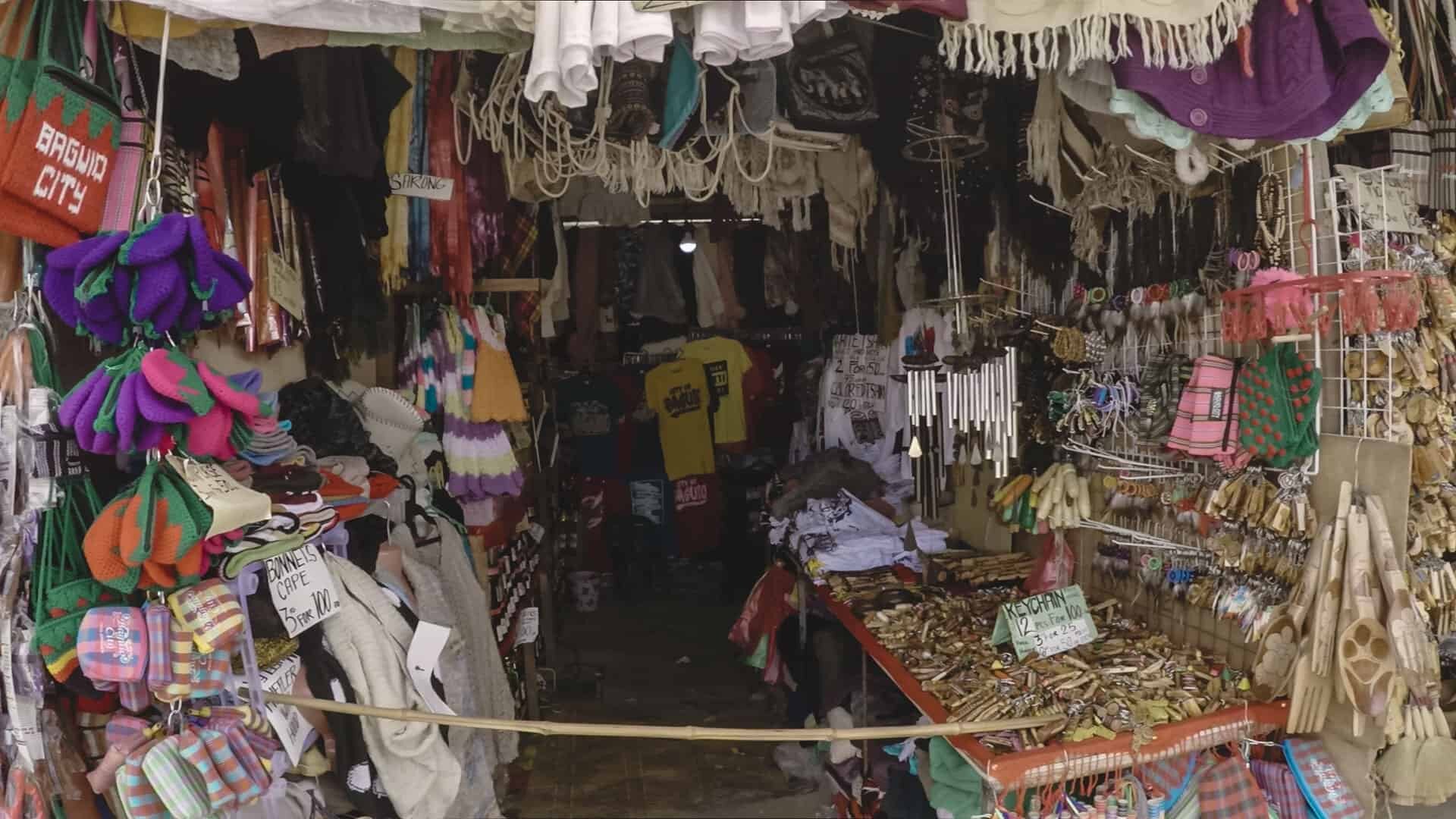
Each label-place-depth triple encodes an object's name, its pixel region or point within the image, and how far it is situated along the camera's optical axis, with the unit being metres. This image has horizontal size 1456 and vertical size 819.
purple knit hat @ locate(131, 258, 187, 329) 1.95
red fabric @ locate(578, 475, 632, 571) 8.18
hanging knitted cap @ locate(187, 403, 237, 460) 2.05
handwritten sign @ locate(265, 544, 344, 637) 2.68
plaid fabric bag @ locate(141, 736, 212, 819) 2.12
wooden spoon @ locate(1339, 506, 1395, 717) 2.53
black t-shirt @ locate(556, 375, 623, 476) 8.06
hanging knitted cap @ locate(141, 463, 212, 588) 2.03
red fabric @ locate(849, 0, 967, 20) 2.03
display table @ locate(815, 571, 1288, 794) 2.63
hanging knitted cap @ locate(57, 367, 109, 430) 1.95
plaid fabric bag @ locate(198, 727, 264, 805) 2.23
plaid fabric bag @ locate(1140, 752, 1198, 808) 2.86
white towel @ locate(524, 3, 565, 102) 1.82
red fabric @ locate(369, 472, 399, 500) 3.45
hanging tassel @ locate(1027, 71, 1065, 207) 3.30
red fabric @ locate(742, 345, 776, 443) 7.84
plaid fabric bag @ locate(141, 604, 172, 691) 2.12
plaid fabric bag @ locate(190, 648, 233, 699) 2.24
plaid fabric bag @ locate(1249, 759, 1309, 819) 2.78
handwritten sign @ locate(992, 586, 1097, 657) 3.27
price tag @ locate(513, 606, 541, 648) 5.05
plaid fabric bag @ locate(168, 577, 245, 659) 2.19
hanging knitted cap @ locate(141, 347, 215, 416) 1.91
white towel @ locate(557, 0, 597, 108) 1.79
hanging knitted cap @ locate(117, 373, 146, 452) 1.91
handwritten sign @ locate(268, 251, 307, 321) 3.02
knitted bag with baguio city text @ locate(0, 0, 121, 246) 1.99
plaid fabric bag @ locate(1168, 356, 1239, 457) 2.94
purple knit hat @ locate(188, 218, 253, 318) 2.00
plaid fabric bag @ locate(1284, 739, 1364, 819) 2.70
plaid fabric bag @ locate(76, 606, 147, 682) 2.07
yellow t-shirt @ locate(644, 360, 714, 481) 7.75
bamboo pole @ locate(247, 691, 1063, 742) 2.55
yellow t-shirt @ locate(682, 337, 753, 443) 7.73
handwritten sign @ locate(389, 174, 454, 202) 3.33
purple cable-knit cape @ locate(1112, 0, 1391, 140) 2.32
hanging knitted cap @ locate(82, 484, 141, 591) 2.03
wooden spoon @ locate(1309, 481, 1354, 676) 2.61
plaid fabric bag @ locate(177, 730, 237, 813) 2.18
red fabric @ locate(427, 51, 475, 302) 3.26
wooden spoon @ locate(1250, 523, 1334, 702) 2.67
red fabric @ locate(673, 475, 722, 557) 8.22
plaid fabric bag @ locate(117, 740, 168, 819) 2.12
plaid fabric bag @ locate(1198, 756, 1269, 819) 2.78
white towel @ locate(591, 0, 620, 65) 1.81
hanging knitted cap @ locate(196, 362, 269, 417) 2.03
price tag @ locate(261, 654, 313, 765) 2.58
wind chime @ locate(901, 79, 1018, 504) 3.48
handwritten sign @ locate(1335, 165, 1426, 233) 2.79
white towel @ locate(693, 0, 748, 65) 1.89
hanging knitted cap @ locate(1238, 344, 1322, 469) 2.77
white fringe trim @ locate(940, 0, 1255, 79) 2.17
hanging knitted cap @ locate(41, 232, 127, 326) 1.95
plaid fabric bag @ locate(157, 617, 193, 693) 2.17
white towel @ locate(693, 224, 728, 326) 6.72
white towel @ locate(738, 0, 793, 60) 1.84
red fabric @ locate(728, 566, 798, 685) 5.44
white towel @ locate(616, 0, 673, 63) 1.81
